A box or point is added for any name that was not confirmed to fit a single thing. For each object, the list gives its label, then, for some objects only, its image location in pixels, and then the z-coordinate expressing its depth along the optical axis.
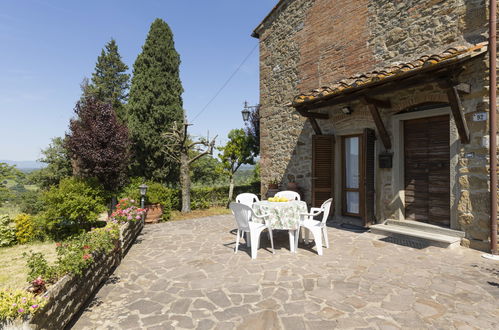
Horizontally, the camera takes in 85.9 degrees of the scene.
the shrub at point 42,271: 2.70
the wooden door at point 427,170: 5.59
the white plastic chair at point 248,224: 4.79
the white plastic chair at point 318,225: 4.84
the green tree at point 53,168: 15.75
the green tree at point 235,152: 12.40
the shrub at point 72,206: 6.73
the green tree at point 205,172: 20.72
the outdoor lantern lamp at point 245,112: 10.84
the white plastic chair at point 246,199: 6.43
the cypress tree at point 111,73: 22.86
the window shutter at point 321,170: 7.55
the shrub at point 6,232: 6.72
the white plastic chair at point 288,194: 6.74
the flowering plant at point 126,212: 5.67
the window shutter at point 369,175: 6.50
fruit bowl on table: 5.41
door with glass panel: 7.41
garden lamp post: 8.00
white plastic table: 4.96
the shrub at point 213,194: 11.52
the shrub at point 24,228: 6.88
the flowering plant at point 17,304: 2.07
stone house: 4.93
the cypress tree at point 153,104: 11.45
